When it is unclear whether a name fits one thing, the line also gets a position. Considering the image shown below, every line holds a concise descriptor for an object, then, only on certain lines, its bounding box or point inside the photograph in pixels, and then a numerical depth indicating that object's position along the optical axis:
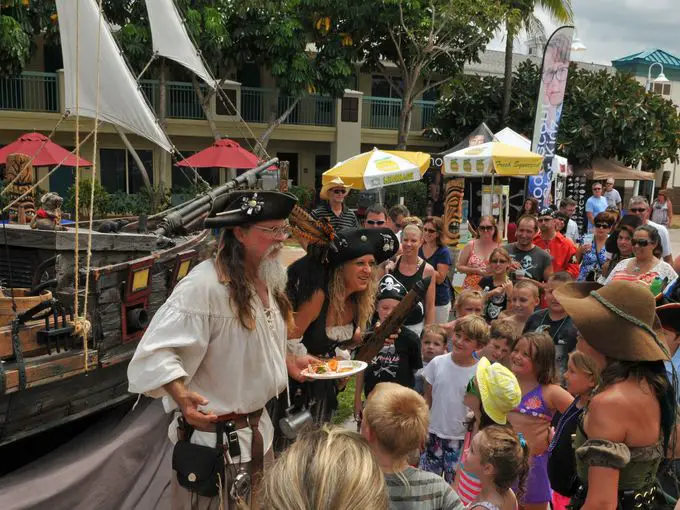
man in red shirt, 6.98
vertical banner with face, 12.05
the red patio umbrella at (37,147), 12.78
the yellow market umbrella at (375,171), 10.11
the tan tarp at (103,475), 3.87
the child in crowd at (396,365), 4.39
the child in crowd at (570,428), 2.67
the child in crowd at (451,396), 3.95
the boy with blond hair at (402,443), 2.20
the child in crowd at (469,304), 5.10
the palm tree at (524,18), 20.20
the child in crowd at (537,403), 3.56
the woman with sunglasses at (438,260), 5.98
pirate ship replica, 4.25
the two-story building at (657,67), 37.50
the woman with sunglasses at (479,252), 6.38
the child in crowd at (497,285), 5.70
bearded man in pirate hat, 2.49
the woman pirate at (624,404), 2.21
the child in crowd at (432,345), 4.62
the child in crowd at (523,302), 5.04
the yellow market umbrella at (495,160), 10.24
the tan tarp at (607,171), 21.77
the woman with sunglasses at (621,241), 5.96
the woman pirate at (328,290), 3.52
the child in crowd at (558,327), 4.45
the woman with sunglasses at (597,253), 6.96
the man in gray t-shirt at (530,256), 6.11
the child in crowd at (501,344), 4.12
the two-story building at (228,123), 18.98
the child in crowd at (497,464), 2.71
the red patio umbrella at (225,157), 15.29
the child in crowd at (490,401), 3.13
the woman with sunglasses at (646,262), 5.29
